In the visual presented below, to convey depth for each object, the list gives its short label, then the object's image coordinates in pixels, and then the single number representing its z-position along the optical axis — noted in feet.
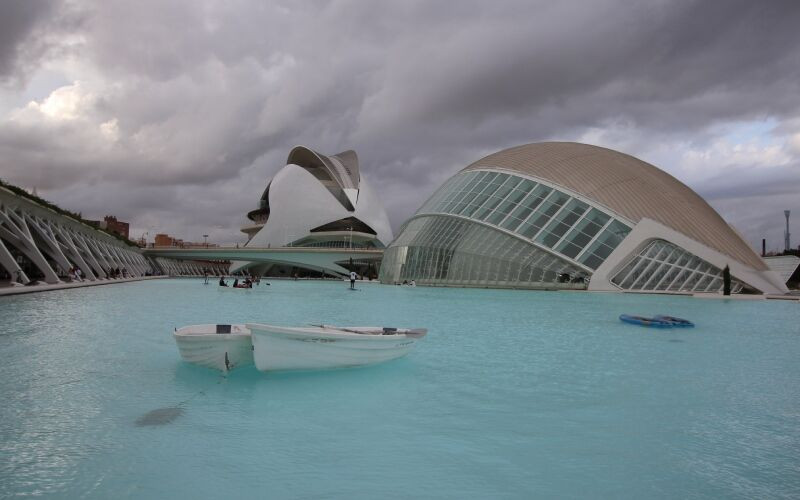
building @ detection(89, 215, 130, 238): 567.30
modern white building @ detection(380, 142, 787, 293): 123.85
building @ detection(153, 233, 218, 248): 523.54
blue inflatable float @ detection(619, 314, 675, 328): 59.00
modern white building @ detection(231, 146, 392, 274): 336.90
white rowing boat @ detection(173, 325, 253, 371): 30.07
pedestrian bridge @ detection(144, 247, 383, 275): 296.10
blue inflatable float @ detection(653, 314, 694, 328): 59.31
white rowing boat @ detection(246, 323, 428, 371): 29.53
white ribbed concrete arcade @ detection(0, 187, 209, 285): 109.19
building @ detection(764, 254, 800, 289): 178.09
